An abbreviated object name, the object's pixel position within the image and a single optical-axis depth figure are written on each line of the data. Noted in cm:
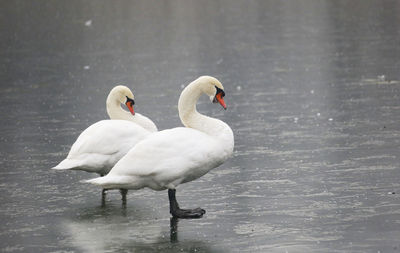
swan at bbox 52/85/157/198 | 1887
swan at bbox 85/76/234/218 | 1656
